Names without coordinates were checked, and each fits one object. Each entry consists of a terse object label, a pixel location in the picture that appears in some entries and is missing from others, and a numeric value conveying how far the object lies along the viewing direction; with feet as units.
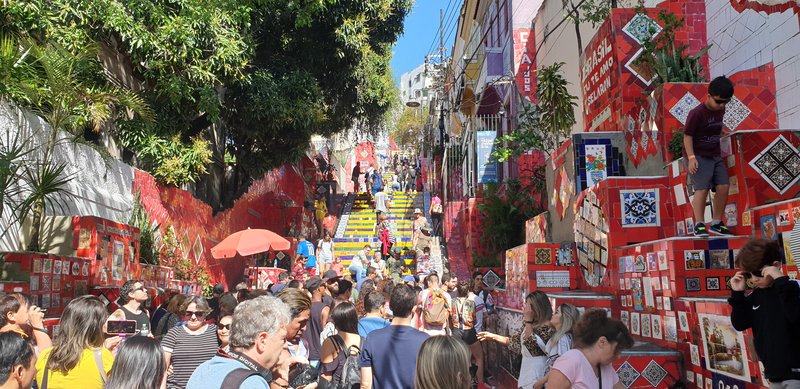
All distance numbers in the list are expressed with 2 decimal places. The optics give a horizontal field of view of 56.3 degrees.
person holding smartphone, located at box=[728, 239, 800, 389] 14.05
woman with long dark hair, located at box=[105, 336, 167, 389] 11.83
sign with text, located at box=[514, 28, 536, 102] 69.11
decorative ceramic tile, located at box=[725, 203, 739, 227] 22.89
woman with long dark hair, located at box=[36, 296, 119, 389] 14.38
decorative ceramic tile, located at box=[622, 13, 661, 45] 32.50
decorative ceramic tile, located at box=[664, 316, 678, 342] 21.75
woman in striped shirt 19.31
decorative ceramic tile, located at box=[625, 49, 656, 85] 32.12
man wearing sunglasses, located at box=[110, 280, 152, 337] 23.79
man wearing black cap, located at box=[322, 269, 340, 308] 30.12
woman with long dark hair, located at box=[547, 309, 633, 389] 13.70
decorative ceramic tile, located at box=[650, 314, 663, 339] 22.98
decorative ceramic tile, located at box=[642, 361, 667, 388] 21.24
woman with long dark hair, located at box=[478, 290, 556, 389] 18.67
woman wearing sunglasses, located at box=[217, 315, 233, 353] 20.70
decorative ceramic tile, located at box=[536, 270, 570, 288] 32.42
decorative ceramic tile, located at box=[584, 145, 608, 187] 32.71
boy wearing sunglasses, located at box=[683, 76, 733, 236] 22.72
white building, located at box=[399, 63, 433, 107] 330.54
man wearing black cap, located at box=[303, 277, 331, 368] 24.61
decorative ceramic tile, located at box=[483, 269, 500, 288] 46.93
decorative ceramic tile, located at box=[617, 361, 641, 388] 21.11
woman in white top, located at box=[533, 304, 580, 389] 17.92
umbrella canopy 48.78
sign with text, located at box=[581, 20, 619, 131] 33.47
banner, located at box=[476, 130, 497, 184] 73.36
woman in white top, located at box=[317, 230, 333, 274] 64.59
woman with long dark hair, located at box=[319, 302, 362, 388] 19.44
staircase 80.07
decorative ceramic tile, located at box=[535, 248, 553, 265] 32.78
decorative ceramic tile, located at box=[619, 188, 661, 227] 27.32
